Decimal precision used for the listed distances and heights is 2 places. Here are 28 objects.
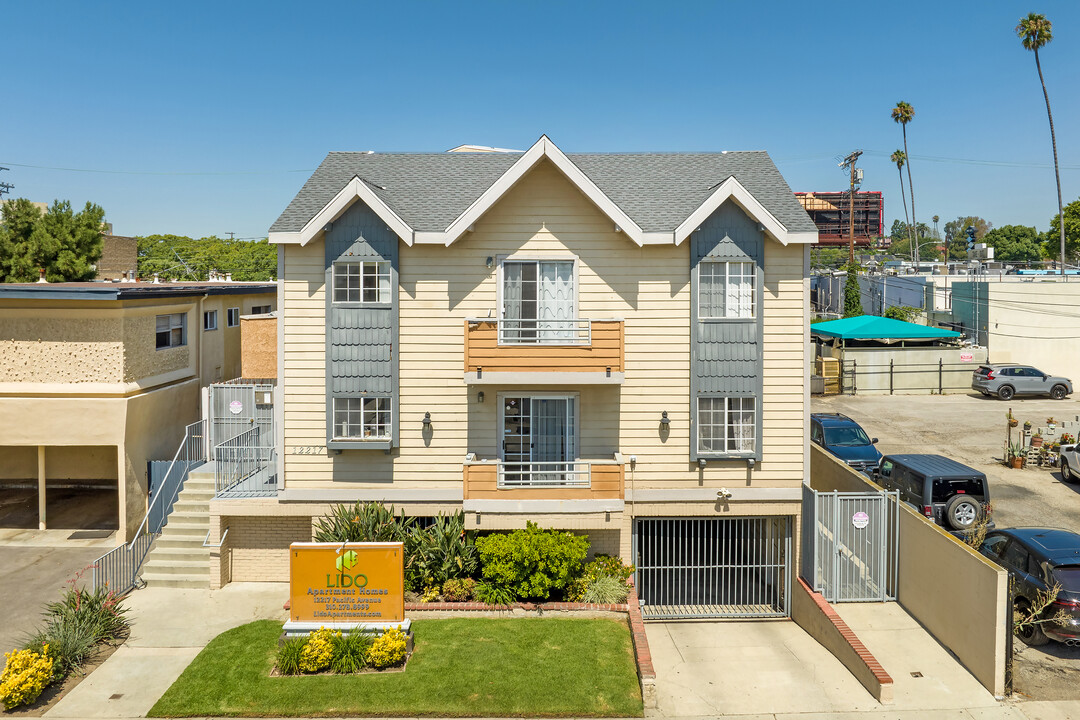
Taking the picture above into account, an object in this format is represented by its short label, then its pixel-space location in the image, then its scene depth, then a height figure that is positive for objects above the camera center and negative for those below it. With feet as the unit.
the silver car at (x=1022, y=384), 122.21 -3.72
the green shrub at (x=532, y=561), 49.80 -13.37
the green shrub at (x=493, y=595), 50.11 -15.61
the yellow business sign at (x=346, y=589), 45.06 -13.67
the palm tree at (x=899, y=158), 261.24 +69.90
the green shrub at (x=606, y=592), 50.98 -15.74
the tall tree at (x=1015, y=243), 433.89 +69.76
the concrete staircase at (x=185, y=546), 55.88 -14.33
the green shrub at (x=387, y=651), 42.42 -16.40
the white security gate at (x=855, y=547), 53.21 -13.21
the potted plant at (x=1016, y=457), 82.07 -10.45
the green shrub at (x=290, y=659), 42.34 -16.77
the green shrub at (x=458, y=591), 51.08 -15.61
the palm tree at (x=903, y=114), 238.27 +77.73
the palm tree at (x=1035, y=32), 180.55 +78.73
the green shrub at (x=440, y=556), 52.01 -13.62
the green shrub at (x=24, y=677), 38.96 -16.59
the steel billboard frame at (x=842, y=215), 340.80 +69.25
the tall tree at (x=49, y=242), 123.75 +19.37
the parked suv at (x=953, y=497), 59.62 -10.73
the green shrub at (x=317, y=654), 42.37 -16.48
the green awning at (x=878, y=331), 126.72 +5.07
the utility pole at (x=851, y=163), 219.08 +61.34
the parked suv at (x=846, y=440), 77.25 -8.59
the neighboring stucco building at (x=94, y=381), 63.77 -1.94
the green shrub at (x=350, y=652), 42.39 -16.57
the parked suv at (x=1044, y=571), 43.45 -12.70
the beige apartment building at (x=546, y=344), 55.11 +0.08
